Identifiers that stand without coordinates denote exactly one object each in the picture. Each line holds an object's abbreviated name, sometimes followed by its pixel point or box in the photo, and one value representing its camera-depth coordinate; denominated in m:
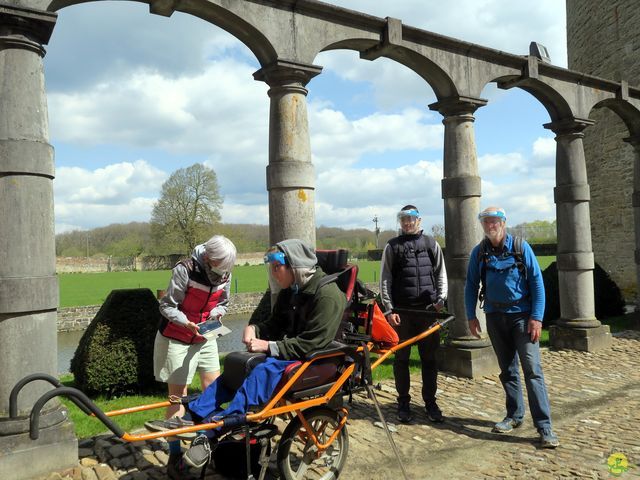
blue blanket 3.11
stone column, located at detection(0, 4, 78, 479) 3.87
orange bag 4.23
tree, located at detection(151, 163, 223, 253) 45.66
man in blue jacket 4.45
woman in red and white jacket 3.86
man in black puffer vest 5.09
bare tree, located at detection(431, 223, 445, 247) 56.79
